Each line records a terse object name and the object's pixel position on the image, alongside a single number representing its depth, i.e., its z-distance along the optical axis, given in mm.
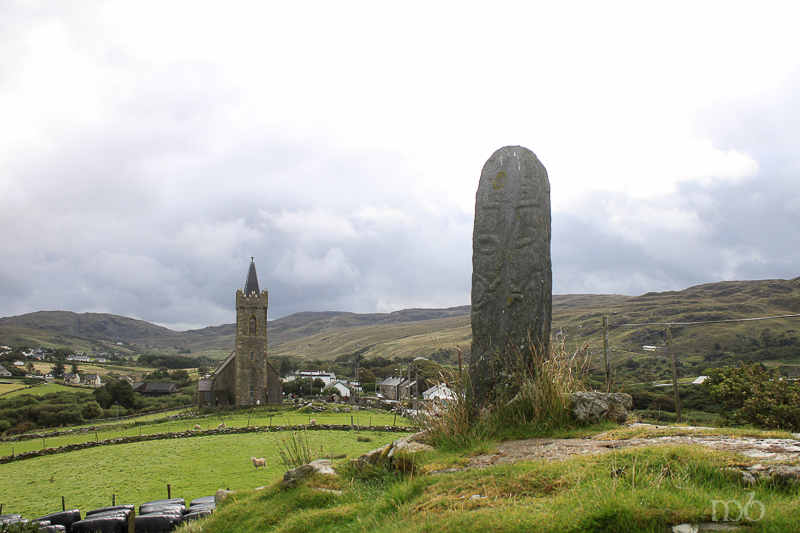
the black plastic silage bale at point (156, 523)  12930
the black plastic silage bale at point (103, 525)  13375
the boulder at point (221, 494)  9906
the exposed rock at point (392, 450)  6872
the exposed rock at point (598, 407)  7023
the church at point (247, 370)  66438
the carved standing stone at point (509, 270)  8250
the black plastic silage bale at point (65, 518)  14330
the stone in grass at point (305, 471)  7901
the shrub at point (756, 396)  8555
